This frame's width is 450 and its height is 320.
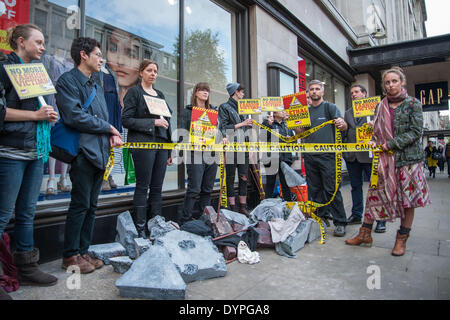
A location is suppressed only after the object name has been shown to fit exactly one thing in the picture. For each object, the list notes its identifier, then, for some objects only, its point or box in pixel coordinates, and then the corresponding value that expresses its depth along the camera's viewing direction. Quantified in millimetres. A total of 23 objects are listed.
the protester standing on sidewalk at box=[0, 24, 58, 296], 2402
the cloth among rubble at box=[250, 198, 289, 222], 4223
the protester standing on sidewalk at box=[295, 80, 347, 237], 4273
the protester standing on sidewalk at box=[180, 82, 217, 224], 4219
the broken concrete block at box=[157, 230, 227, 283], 2719
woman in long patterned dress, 3236
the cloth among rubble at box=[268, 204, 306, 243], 3521
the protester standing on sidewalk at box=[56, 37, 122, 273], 2779
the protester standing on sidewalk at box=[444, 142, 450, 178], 14148
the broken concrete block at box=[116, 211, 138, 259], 3281
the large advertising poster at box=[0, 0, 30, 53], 3453
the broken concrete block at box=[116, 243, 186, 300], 2297
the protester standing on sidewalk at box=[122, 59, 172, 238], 3635
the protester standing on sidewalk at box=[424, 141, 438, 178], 14911
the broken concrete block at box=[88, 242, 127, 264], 3148
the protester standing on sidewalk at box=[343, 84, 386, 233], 4770
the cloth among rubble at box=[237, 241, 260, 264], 3166
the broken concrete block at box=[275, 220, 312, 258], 3379
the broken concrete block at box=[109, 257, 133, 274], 2855
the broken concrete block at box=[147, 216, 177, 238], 3476
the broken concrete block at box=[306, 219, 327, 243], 3867
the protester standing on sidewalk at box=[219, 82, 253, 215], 4891
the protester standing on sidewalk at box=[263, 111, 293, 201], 5547
